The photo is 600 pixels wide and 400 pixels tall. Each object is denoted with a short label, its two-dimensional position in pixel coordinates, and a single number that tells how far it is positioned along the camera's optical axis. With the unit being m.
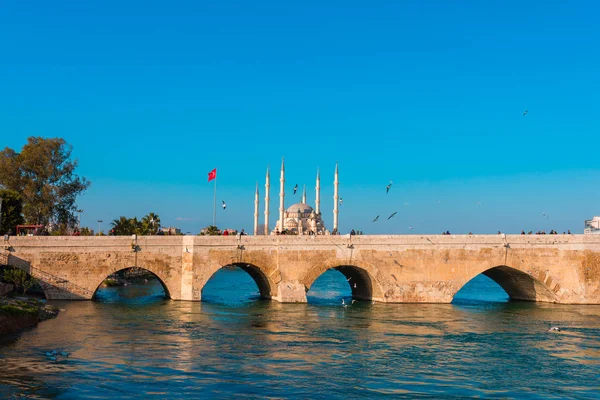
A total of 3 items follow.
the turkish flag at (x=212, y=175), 53.50
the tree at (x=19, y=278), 40.66
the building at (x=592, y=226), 59.33
